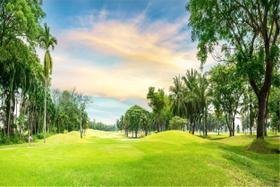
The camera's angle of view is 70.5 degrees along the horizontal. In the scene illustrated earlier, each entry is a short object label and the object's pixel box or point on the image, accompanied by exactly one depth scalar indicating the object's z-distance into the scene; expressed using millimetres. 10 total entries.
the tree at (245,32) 22370
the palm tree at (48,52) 37169
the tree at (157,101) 67229
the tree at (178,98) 61990
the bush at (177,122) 59198
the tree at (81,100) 67193
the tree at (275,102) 43850
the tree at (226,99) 48694
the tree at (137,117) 91528
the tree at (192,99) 57950
